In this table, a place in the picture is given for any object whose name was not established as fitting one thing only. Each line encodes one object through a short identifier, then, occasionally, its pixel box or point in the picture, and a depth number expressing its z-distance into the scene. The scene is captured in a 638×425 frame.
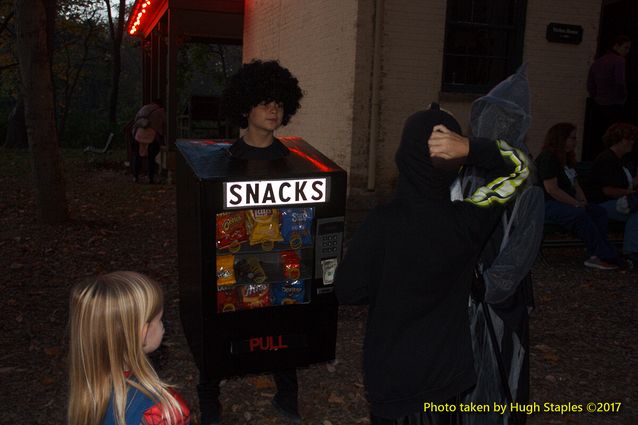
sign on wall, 9.64
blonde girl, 1.87
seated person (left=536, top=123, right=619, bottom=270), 7.59
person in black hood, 2.22
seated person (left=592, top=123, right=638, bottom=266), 7.71
